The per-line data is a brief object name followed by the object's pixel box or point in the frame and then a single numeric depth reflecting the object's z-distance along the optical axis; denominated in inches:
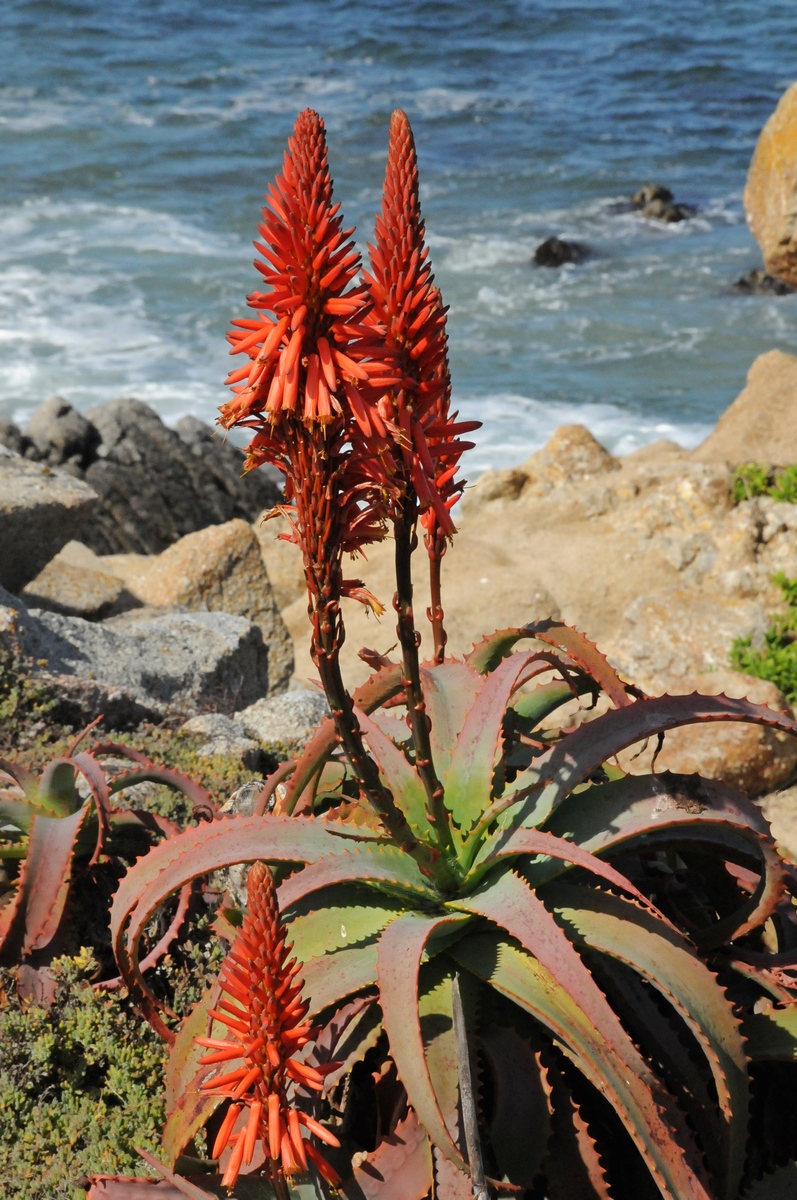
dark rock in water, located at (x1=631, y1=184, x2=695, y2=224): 1015.6
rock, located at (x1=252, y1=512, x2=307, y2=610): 398.0
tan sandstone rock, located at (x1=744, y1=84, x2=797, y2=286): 356.2
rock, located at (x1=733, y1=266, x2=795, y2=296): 848.9
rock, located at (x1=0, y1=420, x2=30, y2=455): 542.9
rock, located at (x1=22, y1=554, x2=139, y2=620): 267.9
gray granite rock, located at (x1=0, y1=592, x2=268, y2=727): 167.0
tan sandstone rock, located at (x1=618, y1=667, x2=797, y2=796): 228.8
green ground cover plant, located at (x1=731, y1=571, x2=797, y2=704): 277.9
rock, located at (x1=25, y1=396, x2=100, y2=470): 554.3
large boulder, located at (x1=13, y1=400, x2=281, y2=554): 554.3
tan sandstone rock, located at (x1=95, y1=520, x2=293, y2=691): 323.9
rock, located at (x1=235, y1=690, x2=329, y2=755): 170.2
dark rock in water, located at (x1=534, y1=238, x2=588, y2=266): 931.3
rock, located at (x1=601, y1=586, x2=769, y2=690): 300.5
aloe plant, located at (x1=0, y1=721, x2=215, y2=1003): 109.1
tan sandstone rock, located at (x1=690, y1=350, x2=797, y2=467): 409.7
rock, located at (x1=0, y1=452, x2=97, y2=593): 228.5
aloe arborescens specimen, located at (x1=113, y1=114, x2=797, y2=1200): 64.7
